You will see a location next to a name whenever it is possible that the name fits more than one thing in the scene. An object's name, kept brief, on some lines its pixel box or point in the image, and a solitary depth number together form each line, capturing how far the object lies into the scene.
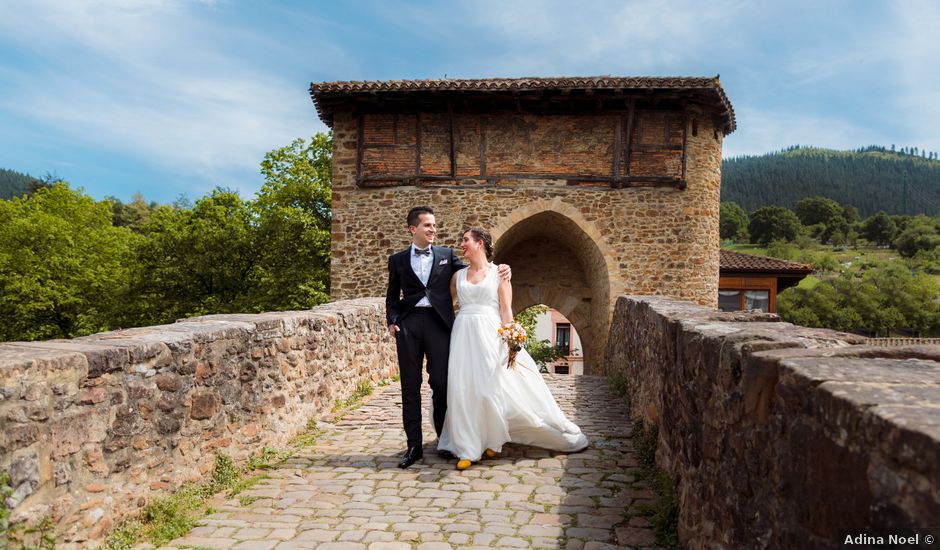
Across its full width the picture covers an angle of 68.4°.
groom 5.25
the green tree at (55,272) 29.05
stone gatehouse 14.74
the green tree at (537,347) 27.38
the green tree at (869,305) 57.09
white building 43.41
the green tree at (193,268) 25.81
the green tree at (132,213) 56.04
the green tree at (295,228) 24.34
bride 5.18
